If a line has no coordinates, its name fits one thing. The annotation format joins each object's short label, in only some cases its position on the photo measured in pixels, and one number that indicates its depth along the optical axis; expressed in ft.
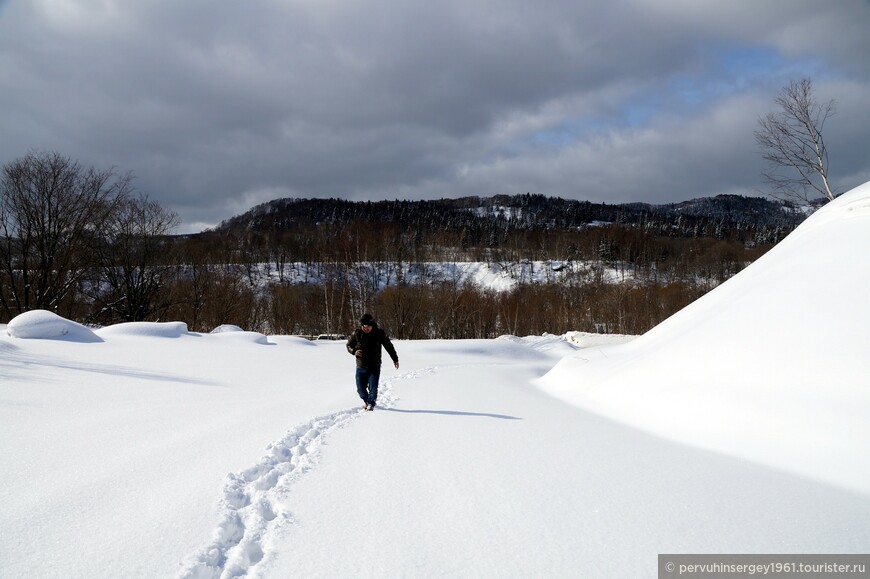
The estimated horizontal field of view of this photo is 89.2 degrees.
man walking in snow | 26.01
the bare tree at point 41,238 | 85.05
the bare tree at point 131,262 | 108.68
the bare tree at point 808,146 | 58.70
